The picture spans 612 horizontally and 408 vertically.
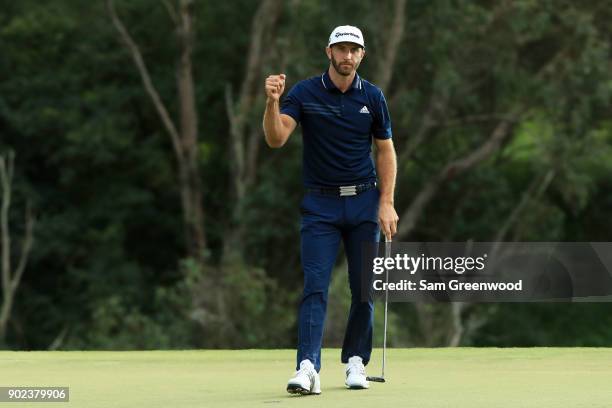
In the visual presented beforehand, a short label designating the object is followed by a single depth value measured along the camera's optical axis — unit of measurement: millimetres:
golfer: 15078
